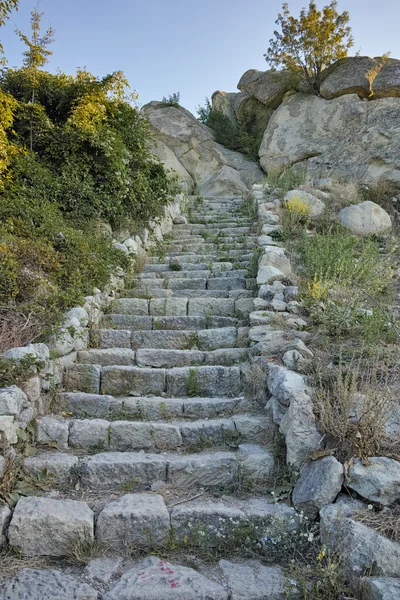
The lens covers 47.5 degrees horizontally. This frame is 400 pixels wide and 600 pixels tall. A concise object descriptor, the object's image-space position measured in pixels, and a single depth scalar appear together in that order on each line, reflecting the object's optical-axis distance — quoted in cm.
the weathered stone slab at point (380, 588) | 229
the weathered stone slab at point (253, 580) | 264
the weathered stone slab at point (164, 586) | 263
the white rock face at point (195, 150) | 1658
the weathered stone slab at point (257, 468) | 362
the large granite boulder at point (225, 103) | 1902
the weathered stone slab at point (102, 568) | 280
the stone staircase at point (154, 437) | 314
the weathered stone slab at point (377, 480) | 290
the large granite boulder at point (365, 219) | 877
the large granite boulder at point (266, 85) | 1619
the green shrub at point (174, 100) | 1802
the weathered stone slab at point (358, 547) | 254
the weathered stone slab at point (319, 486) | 303
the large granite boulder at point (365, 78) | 1420
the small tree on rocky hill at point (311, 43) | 1445
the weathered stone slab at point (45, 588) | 262
